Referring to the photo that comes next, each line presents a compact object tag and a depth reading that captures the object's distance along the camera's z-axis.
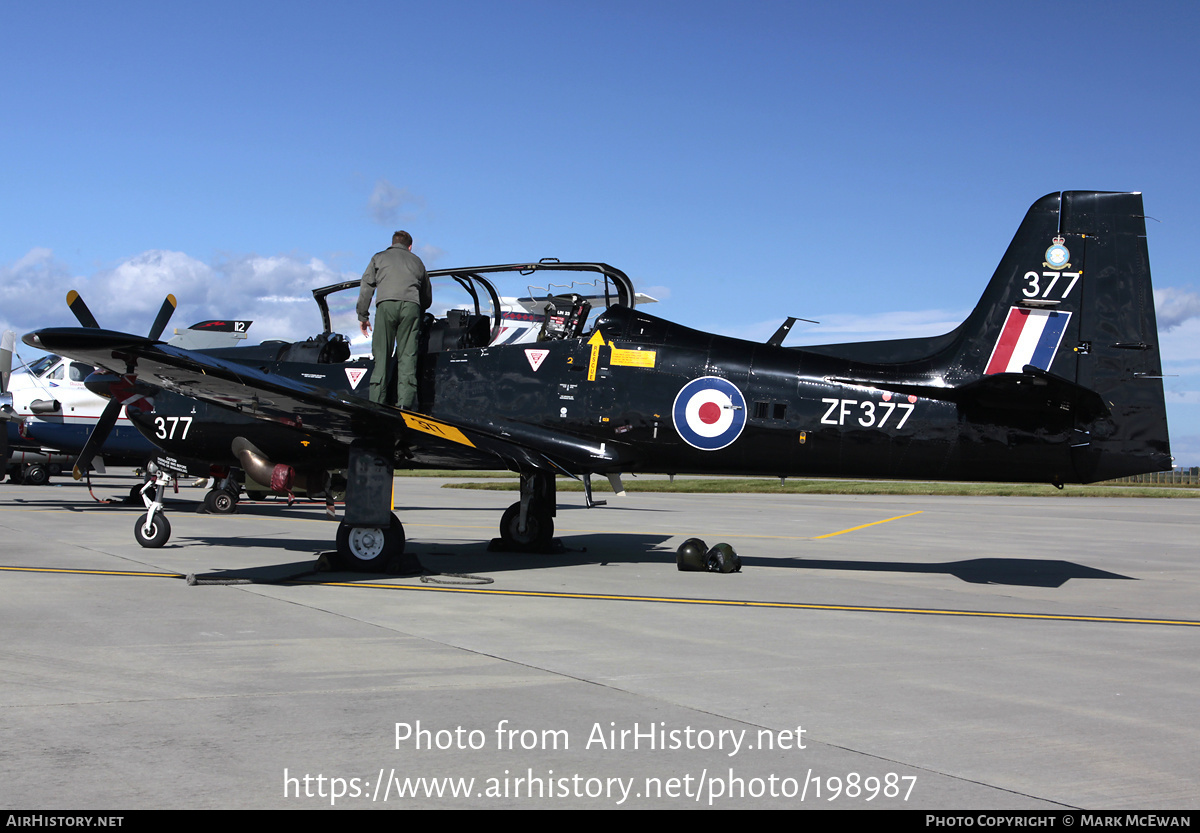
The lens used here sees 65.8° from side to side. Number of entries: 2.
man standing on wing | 11.15
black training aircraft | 10.48
